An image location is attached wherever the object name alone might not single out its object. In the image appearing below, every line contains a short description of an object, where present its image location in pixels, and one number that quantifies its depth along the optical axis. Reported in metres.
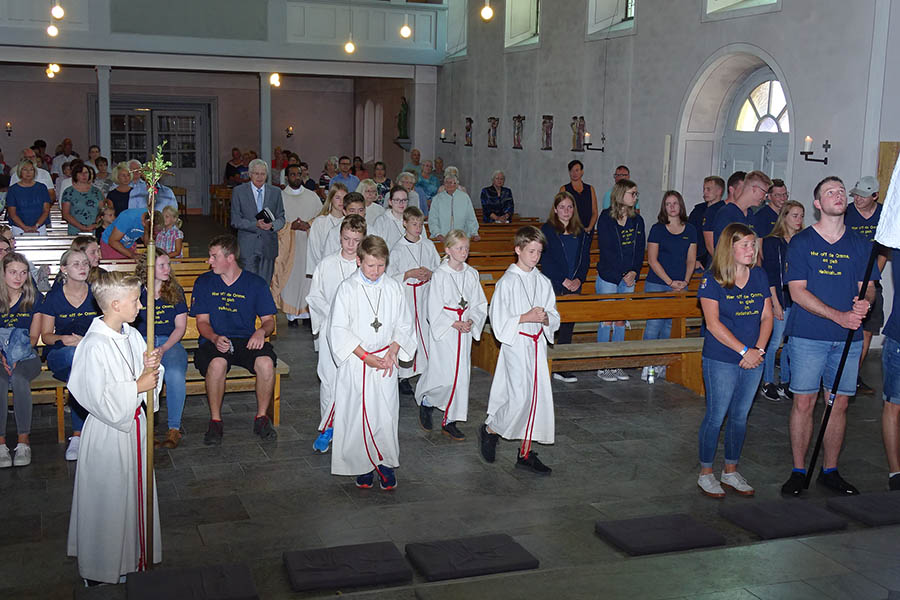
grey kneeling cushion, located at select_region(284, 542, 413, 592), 4.43
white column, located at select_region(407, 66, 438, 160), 21.48
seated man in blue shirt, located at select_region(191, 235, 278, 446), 7.16
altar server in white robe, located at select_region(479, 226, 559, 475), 6.48
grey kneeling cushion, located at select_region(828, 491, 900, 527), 5.11
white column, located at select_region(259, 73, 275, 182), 19.94
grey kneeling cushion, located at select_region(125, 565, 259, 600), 3.94
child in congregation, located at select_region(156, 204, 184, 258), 9.28
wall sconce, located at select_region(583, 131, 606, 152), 15.24
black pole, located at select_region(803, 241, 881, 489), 5.66
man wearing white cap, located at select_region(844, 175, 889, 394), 7.98
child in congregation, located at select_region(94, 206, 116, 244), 10.69
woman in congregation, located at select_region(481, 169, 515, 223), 14.30
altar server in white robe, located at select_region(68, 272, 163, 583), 4.38
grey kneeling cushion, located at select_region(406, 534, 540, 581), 4.52
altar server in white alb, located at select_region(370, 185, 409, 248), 9.18
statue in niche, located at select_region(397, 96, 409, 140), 22.05
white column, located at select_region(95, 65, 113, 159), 18.80
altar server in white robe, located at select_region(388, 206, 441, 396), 8.12
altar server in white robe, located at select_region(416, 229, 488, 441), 7.15
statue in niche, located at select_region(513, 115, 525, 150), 18.14
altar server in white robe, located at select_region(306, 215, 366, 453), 7.02
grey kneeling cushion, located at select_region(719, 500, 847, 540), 5.05
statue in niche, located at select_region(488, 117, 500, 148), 19.07
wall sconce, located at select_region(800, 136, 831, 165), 10.63
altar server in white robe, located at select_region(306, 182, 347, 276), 9.01
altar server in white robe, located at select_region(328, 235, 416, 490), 6.05
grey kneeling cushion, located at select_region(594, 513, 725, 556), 4.86
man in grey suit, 10.42
